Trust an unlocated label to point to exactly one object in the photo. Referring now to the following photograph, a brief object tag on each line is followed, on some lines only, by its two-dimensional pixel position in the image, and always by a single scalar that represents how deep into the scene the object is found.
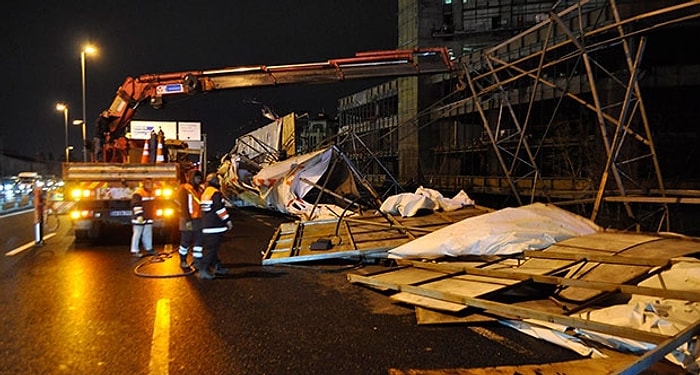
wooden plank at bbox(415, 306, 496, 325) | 5.06
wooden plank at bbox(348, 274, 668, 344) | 3.94
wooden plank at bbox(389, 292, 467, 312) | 5.23
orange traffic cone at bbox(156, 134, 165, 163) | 11.81
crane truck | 10.23
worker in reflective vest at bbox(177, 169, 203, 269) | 7.54
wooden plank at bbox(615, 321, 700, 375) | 3.09
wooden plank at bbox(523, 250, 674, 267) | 5.30
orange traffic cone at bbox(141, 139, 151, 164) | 11.84
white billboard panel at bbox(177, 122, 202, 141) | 39.38
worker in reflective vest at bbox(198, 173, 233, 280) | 7.16
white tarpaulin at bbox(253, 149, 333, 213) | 13.41
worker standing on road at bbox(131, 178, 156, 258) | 9.24
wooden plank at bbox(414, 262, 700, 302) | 4.35
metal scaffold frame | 7.43
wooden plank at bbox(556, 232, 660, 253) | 6.28
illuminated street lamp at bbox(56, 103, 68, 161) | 36.44
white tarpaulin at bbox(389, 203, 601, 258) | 6.72
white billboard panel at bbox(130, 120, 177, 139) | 37.66
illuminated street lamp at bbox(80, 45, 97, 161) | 23.22
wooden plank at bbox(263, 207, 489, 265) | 8.04
